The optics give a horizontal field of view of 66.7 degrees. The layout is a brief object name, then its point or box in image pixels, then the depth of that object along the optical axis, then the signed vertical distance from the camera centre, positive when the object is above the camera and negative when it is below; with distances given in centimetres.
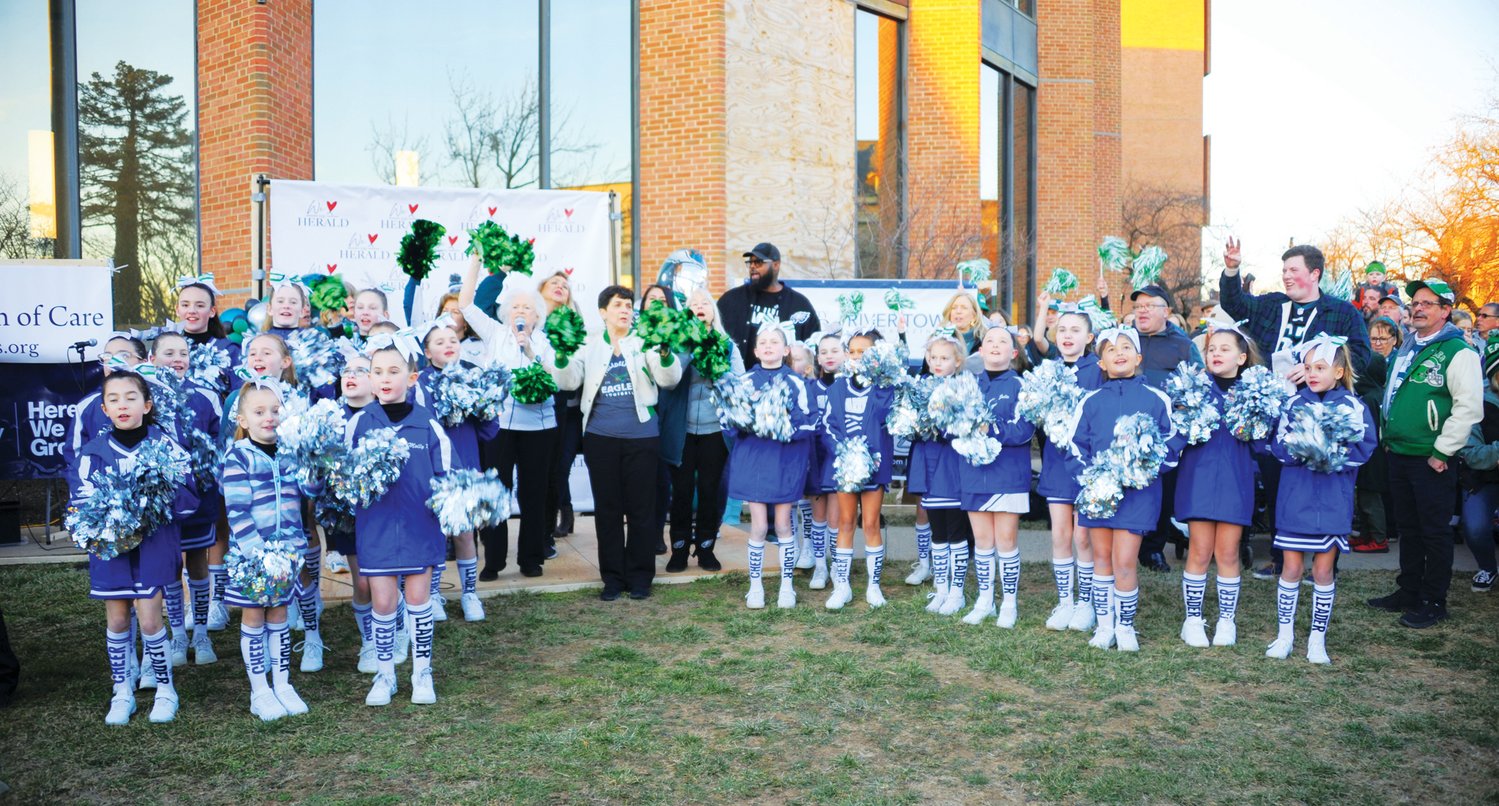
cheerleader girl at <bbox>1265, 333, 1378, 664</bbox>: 614 -76
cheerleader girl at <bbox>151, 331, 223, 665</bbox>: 593 -83
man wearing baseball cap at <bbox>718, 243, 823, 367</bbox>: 897 +50
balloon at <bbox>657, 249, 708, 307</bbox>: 878 +75
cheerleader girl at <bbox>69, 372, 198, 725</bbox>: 520 -97
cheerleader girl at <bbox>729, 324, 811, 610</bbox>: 733 -66
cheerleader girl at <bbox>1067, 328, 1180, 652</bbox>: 621 -70
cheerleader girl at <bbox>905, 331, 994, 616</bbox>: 712 -82
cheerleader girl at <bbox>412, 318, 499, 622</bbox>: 650 -34
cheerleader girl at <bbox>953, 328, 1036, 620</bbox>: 680 -69
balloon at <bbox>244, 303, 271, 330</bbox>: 746 +34
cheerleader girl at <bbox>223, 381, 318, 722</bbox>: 520 -69
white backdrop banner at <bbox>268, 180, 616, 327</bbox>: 984 +125
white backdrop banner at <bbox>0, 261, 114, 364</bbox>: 962 +50
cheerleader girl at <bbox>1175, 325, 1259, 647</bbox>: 626 -79
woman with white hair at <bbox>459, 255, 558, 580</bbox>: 744 -45
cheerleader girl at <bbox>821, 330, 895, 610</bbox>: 743 -54
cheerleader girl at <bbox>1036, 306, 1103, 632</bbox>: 676 -97
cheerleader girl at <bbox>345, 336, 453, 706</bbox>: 535 -78
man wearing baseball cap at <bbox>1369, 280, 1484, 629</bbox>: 697 -45
